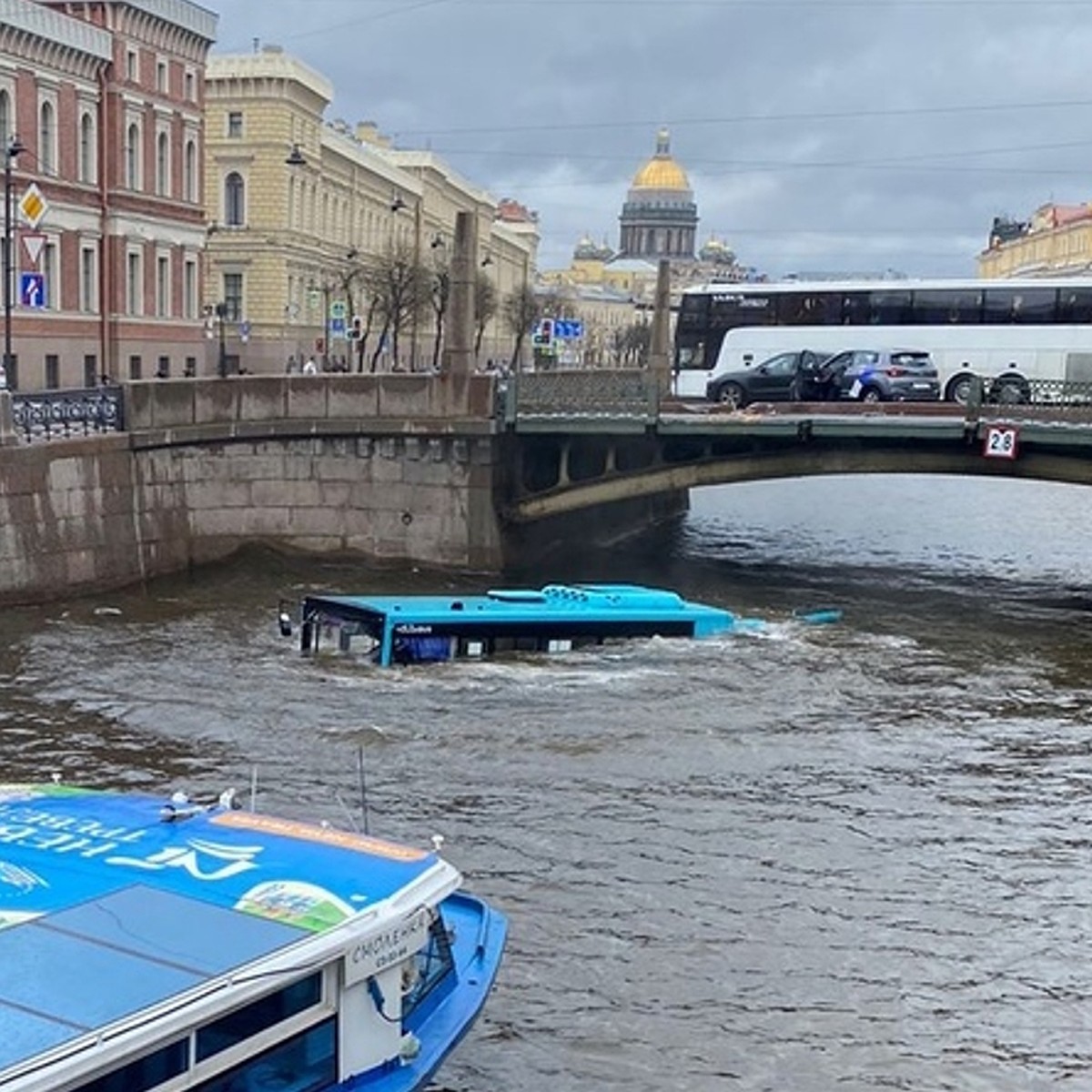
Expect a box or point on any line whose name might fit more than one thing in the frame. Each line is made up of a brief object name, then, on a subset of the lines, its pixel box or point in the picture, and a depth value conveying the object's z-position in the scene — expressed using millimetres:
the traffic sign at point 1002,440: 29234
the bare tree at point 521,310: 86562
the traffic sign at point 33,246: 26438
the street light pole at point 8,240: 29734
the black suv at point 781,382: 35719
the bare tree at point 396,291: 67250
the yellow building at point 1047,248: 119438
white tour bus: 38125
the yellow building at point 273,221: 69375
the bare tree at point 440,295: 68500
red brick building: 46875
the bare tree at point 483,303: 76375
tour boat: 6645
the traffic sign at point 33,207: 28250
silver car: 35188
